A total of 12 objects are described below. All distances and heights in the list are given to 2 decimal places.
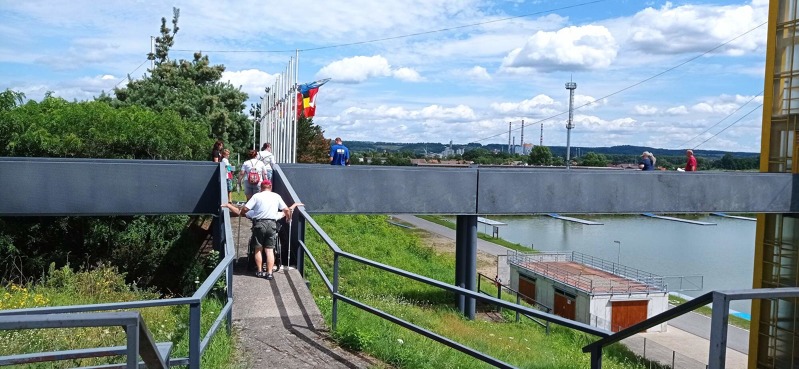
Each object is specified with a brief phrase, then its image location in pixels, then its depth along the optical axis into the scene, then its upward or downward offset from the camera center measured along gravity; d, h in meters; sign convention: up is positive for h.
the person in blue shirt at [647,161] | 16.97 -0.28
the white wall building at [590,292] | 28.42 -6.24
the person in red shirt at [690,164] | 17.86 -0.35
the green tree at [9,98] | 16.64 +0.89
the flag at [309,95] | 30.61 +2.08
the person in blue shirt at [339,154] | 15.66 -0.26
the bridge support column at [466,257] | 16.25 -2.72
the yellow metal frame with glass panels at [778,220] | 17.47 -1.76
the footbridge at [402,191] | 11.73 -0.93
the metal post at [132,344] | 2.55 -0.76
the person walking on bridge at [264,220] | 8.83 -1.02
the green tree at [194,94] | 30.45 +2.14
